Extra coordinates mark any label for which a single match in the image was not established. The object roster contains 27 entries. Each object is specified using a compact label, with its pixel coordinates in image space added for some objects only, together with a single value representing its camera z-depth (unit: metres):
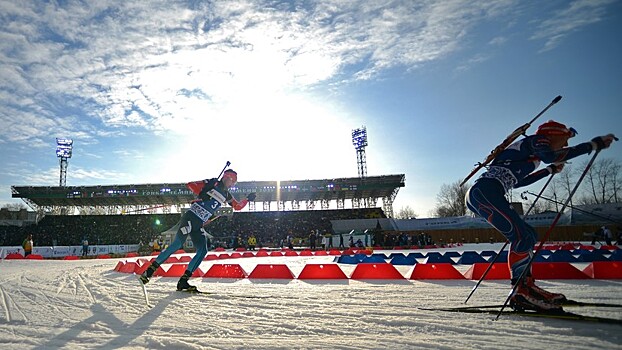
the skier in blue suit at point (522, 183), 3.81
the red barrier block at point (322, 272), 8.32
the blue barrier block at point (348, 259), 13.08
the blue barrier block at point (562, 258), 10.31
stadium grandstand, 50.59
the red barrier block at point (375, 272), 7.98
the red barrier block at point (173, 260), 15.59
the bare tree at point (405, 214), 103.99
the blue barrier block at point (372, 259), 11.78
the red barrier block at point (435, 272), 7.59
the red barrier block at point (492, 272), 7.38
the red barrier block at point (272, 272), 8.75
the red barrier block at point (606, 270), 6.88
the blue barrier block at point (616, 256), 8.98
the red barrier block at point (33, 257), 22.15
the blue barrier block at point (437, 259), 10.31
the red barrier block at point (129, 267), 10.92
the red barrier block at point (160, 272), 9.88
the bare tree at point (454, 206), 76.51
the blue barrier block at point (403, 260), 11.91
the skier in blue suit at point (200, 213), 6.65
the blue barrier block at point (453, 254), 14.60
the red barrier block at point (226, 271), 9.12
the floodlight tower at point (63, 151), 59.59
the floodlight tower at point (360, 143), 60.69
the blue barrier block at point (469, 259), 11.57
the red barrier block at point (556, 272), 7.01
